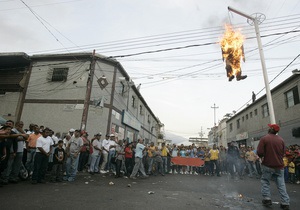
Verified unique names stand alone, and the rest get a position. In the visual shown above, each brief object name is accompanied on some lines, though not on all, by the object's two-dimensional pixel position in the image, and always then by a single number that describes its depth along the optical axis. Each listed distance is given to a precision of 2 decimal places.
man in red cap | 5.29
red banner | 15.20
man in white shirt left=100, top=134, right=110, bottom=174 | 11.36
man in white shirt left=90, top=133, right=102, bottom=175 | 10.56
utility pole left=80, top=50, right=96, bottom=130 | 12.41
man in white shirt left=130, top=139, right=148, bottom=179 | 10.32
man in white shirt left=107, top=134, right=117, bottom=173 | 11.63
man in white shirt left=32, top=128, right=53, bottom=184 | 7.15
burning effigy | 7.69
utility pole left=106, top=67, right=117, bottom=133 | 16.53
